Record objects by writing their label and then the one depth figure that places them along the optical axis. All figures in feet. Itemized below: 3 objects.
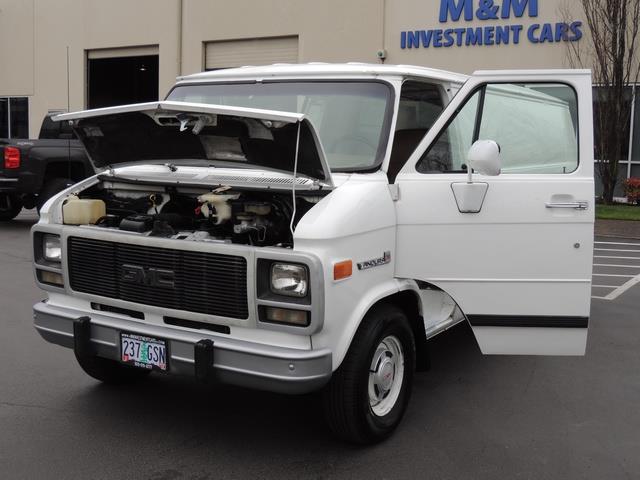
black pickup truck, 40.96
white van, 11.84
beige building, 59.16
